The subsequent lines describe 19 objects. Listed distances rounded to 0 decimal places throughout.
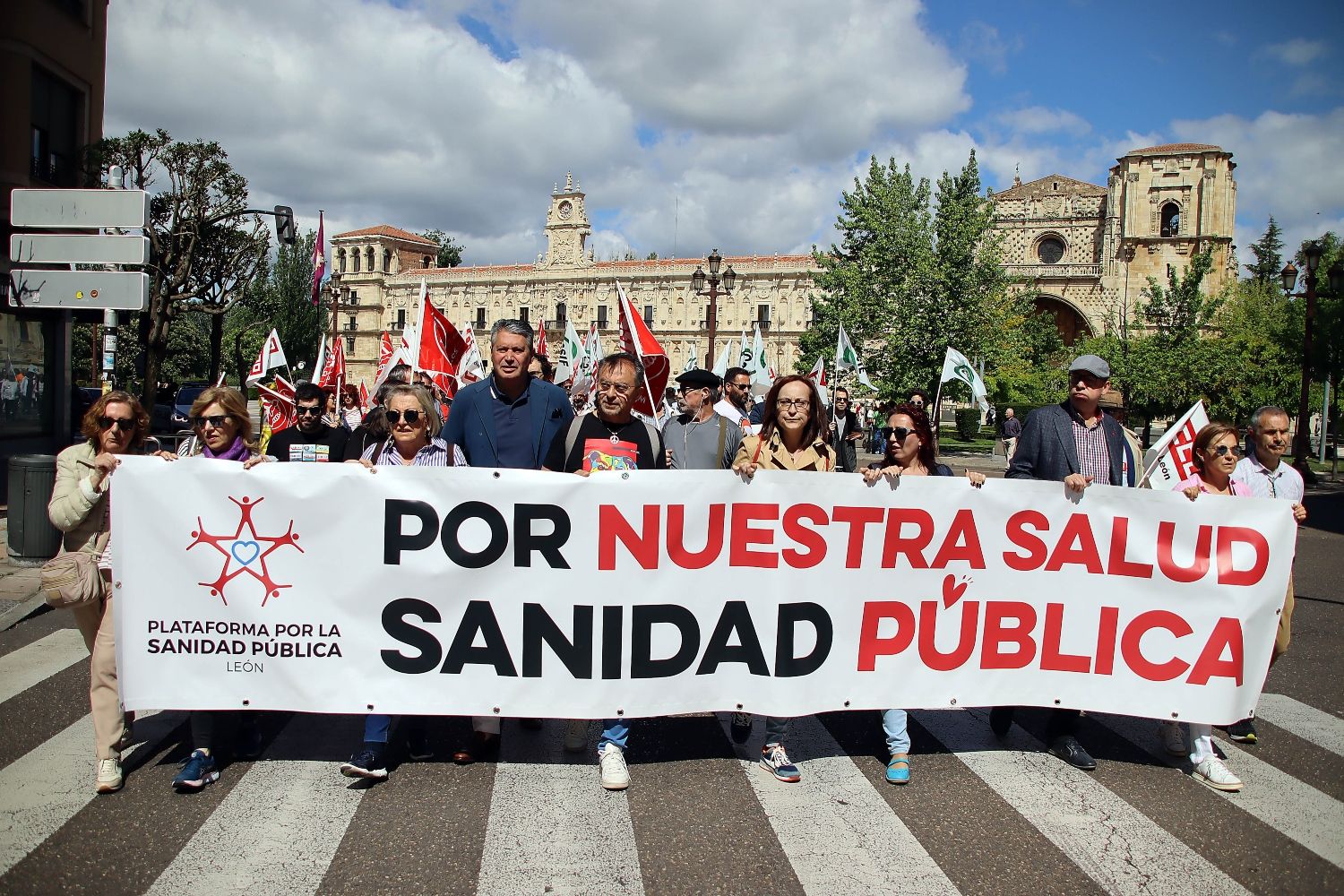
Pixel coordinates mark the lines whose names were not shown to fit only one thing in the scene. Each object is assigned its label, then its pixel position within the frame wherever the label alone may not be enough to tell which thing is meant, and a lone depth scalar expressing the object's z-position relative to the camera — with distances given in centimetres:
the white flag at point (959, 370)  1627
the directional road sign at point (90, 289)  952
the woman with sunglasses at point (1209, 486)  472
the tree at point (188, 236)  1975
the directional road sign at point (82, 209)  941
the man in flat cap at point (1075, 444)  507
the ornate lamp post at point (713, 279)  2433
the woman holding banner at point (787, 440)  473
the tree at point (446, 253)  10506
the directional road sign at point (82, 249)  945
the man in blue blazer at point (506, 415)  505
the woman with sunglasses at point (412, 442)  468
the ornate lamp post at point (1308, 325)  2108
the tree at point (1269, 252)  8906
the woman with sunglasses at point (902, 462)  463
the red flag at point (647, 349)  785
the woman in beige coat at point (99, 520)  427
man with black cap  636
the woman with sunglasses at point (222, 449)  440
